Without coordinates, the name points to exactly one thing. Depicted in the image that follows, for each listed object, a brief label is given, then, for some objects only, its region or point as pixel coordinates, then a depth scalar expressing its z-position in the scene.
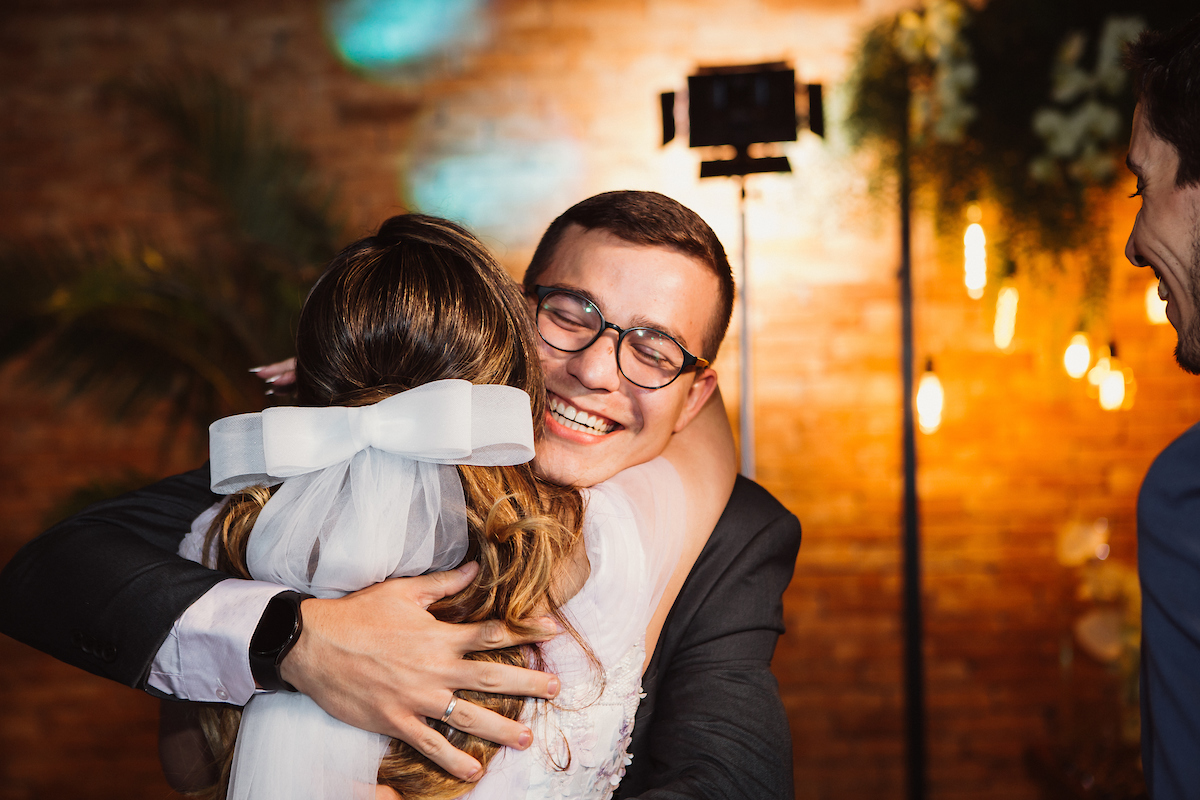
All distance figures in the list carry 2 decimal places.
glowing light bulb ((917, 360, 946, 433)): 2.93
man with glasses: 0.93
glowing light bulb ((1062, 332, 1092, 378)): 2.92
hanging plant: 2.68
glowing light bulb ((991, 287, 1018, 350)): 3.08
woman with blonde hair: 0.88
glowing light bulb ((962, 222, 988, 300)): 2.84
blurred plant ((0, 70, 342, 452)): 2.63
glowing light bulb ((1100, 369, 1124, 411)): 2.78
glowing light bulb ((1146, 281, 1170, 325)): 3.07
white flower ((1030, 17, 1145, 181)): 2.62
